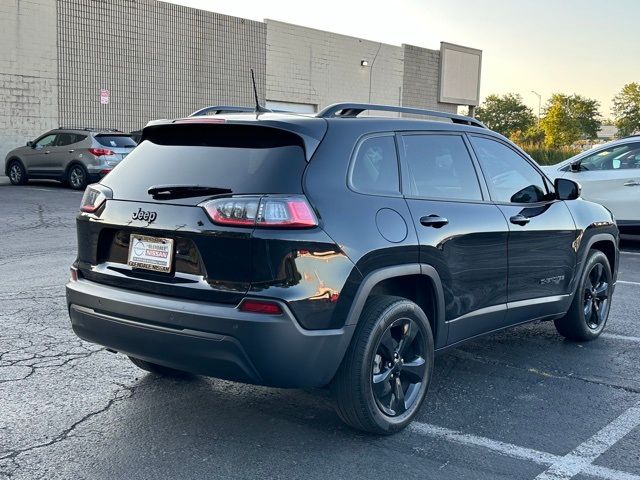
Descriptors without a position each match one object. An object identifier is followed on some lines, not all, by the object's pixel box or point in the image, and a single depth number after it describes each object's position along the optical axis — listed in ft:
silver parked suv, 64.90
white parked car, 39.83
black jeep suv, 12.55
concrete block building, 79.66
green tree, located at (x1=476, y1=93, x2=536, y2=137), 389.39
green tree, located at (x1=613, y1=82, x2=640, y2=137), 307.37
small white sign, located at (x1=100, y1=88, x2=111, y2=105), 85.92
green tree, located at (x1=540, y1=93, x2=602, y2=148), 302.25
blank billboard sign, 135.13
